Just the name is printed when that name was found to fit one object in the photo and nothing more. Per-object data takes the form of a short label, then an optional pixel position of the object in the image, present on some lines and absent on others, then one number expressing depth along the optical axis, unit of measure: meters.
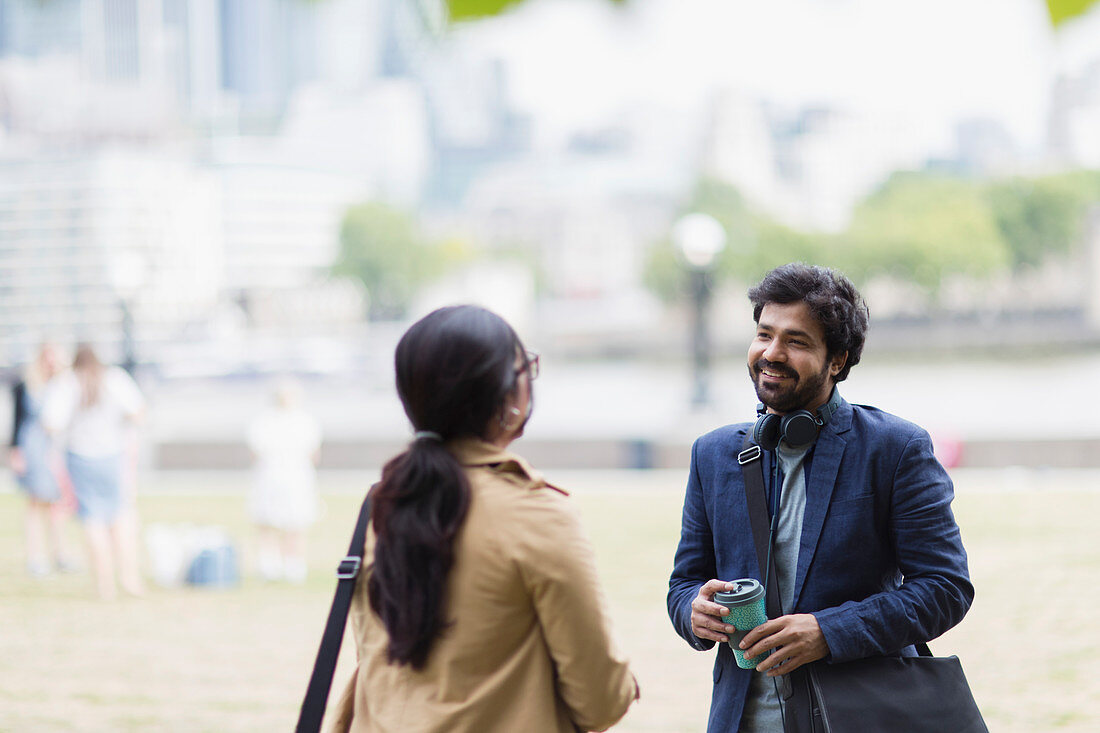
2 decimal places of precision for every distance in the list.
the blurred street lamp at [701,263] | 30.61
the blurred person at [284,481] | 16.20
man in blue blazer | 3.66
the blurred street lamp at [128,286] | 34.41
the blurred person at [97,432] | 13.70
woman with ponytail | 3.10
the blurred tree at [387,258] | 172.37
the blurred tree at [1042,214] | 143.00
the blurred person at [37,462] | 16.59
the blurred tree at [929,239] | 139.75
